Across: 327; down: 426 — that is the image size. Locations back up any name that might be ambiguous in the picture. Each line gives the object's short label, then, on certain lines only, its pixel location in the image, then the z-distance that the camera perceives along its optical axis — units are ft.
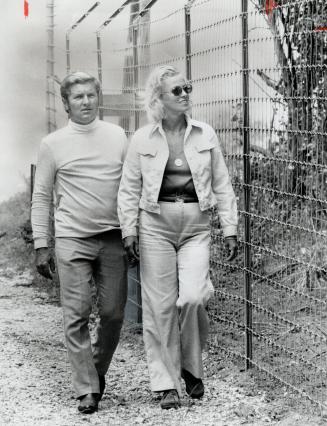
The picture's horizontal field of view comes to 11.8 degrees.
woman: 31.70
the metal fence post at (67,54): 55.99
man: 32.19
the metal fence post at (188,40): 38.24
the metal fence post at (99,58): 49.28
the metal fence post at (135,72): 44.14
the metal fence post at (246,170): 34.30
